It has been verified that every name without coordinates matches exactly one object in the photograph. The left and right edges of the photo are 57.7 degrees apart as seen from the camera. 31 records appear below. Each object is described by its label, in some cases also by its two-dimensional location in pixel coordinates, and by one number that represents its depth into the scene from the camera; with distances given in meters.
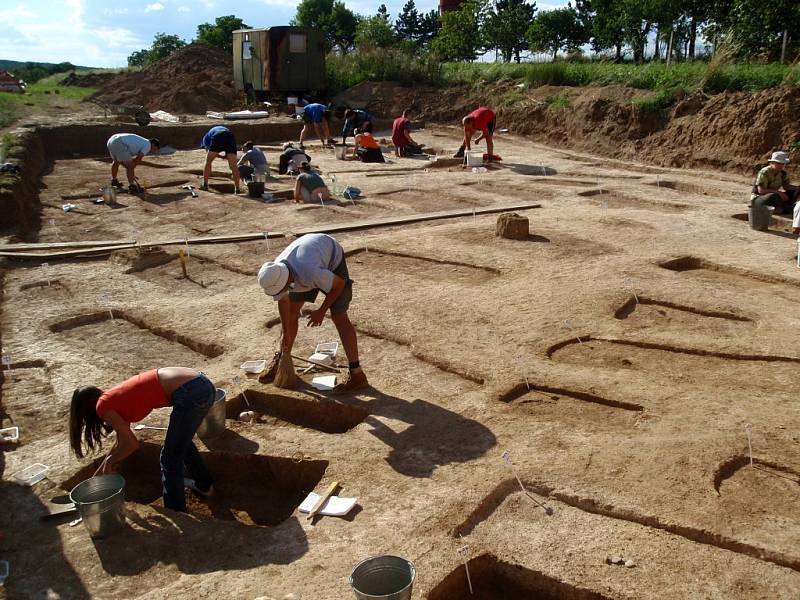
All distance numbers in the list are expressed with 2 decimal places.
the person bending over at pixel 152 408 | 4.09
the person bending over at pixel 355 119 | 19.25
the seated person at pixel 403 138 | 17.95
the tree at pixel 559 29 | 40.84
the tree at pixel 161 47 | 59.56
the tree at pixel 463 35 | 41.72
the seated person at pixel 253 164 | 13.89
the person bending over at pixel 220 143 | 12.80
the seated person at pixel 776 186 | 10.36
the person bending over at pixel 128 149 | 12.74
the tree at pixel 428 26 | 63.19
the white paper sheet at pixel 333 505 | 4.01
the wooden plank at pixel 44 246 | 9.39
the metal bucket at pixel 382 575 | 3.21
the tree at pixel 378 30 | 42.00
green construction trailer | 25.61
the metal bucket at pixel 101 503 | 3.82
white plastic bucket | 16.09
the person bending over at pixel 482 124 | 16.02
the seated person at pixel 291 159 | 14.86
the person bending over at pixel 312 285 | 5.06
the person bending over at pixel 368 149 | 17.05
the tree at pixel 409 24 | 64.69
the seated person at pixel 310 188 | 12.21
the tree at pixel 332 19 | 58.72
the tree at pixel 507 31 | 41.81
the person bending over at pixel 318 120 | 19.19
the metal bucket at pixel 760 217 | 9.85
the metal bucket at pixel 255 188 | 12.73
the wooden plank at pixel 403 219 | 10.23
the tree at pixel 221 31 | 59.41
